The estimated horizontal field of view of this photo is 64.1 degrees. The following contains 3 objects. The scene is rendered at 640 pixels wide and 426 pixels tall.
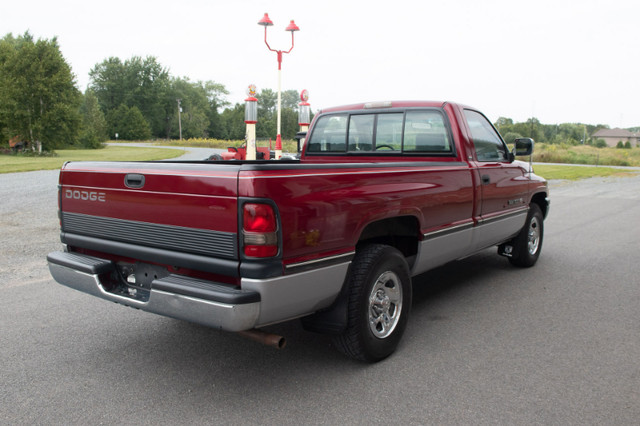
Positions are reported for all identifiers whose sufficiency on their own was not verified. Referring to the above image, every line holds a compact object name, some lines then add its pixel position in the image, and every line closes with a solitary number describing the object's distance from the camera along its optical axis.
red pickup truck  2.74
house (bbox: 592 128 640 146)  136.00
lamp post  15.09
